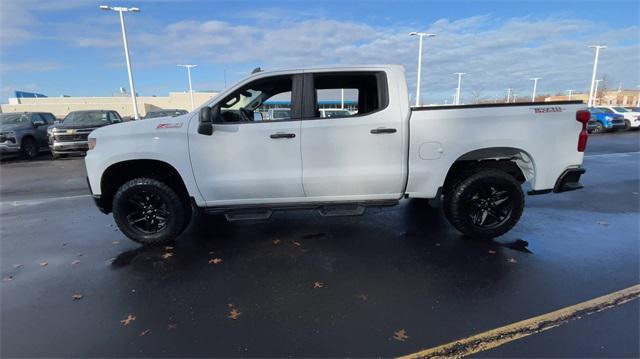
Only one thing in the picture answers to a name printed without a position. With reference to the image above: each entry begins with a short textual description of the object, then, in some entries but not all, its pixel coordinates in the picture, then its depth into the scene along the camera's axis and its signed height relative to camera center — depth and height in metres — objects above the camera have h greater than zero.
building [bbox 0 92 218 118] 68.38 +1.27
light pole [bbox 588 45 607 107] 36.34 +3.02
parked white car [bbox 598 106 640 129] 23.62 -1.38
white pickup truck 4.18 -0.62
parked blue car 22.95 -1.58
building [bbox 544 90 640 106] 71.36 -0.25
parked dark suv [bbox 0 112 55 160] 13.41 -0.87
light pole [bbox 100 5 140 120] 21.91 +4.15
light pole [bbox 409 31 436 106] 28.92 +3.34
